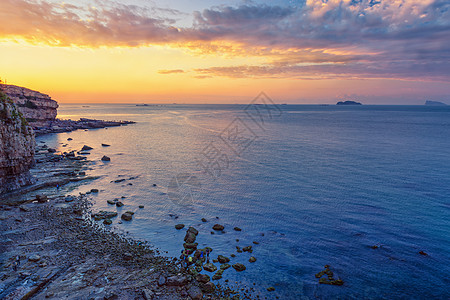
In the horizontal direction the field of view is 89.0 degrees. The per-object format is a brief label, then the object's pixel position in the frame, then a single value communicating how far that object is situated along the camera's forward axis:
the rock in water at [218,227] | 30.42
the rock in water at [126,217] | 32.31
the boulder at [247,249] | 26.09
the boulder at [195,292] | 18.62
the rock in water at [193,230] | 28.91
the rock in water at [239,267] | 22.71
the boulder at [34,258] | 21.61
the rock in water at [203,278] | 20.52
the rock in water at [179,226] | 30.69
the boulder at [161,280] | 19.67
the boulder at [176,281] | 19.78
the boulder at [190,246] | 25.89
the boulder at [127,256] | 23.03
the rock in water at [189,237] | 27.20
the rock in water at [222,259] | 23.72
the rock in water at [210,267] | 22.33
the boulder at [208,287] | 19.51
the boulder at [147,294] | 18.11
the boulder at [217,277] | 21.19
